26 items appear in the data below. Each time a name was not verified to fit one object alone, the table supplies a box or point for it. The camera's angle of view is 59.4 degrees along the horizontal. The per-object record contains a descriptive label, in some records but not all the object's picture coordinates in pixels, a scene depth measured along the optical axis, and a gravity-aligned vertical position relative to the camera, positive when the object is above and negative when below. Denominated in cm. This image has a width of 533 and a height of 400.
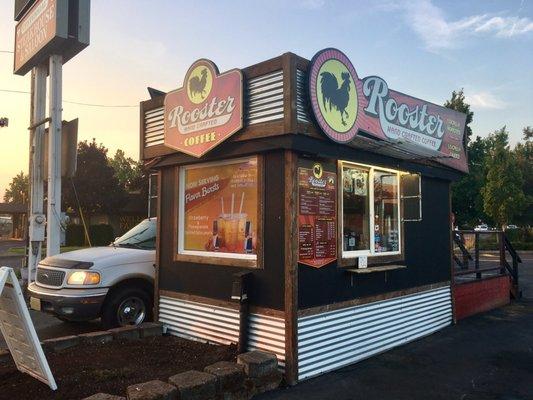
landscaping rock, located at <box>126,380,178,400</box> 372 -133
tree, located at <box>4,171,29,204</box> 8724 +833
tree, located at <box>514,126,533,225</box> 3528 +537
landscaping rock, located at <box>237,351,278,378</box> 454 -133
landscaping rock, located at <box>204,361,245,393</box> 425 -135
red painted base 850 -130
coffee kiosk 515 +26
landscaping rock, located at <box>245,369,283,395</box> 452 -152
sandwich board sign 415 -93
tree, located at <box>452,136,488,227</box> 3334 +277
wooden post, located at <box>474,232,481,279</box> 960 -47
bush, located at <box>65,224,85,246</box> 3569 -55
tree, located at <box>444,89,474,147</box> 3209 +875
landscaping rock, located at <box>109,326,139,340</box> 605 -136
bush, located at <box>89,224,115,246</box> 3609 -40
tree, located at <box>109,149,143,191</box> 7138 +1000
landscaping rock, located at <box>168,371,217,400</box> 393 -134
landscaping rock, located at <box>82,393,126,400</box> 372 -134
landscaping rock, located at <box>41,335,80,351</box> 552 -137
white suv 671 -85
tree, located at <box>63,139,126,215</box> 4041 +378
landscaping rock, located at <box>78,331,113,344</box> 581 -137
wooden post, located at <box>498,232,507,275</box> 1032 -48
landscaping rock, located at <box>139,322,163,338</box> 633 -137
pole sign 959 +423
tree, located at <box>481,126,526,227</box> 3017 +255
